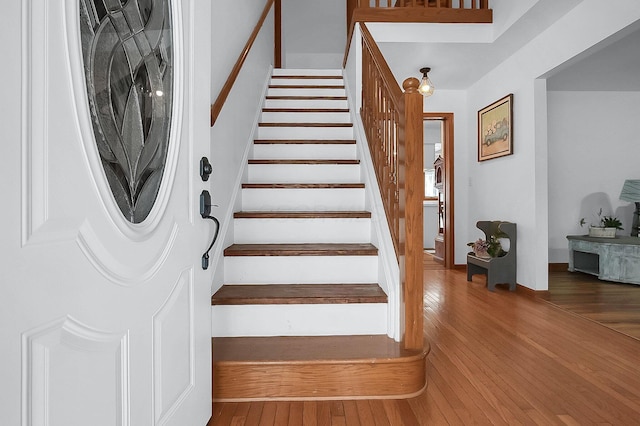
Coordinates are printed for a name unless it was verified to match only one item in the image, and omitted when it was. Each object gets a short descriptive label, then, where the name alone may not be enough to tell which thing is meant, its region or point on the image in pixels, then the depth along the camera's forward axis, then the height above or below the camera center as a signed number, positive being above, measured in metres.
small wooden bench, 3.51 -0.54
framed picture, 3.67 +0.93
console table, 3.71 -0.51
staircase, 1.49 -0.41
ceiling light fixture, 3.73 +1.39
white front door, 0.53 -0.10
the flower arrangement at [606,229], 4.09 -0.20
